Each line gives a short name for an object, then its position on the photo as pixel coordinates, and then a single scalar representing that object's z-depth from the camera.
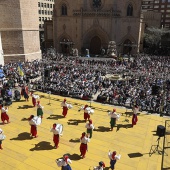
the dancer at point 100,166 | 7.19
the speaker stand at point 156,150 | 9.59
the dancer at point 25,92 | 15.22
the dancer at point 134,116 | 11.57
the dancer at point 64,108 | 12.51
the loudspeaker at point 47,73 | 17.62
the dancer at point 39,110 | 11.97
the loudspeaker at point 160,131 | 9.07
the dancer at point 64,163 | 7.31
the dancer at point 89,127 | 9.95
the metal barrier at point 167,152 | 7.35
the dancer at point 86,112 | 11.82
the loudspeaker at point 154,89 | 14.70
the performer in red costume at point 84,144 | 8.71
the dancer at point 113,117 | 11.14
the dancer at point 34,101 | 14.30
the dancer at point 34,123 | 9.91
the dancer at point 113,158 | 7.99
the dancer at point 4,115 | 11.17
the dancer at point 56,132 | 9.29
